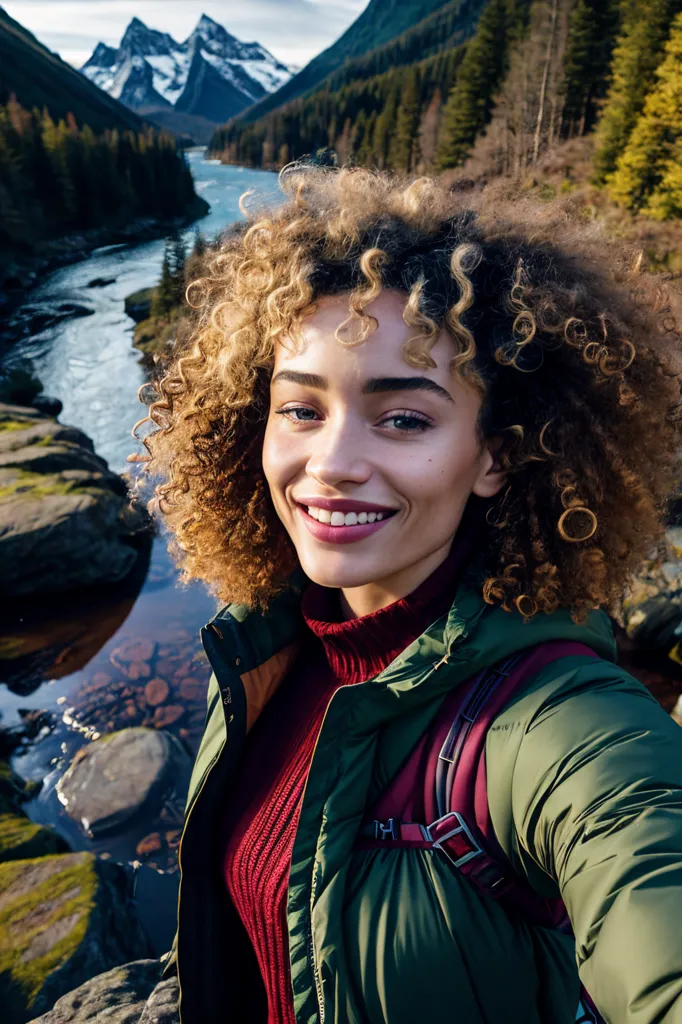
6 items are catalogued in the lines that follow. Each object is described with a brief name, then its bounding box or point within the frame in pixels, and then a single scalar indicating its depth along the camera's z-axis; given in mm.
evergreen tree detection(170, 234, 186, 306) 25302
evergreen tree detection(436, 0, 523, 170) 37844
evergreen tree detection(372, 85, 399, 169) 55156
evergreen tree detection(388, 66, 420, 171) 47281
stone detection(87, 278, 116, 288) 35591
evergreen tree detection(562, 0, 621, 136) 32819
